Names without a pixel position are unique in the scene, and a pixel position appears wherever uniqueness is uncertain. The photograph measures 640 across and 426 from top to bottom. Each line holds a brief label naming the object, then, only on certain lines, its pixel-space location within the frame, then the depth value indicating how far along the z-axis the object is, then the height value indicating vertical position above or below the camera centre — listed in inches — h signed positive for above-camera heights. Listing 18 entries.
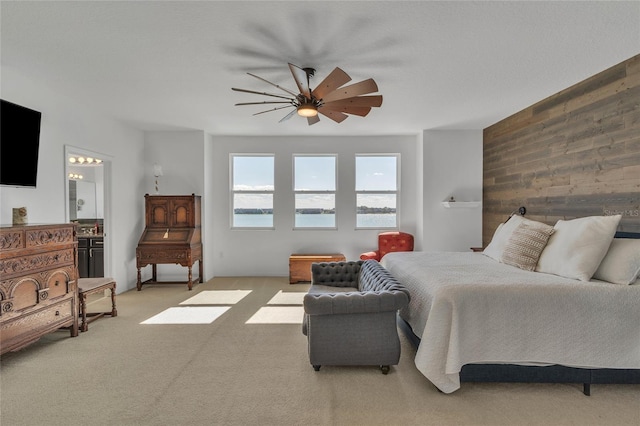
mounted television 118.8 +25.5
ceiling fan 101.0 +39.3
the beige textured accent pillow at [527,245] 116.0 -14.4
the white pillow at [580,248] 98.8 -13.5
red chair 222.2 -24.9
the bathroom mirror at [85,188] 228.4 +14.7
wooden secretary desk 201.9 -16.5
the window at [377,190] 242.2 +13.4
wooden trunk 217.6 -40.9
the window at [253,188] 243.0 +15.3
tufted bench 96.1 -37.1
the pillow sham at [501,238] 138.1 -14.0
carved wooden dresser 102.0 -26.5
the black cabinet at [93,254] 201.3 -29.2
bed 87.5 -35.2
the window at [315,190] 242.2 +13.6
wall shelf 219.0 +2.4
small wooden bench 133.9 -36.8
